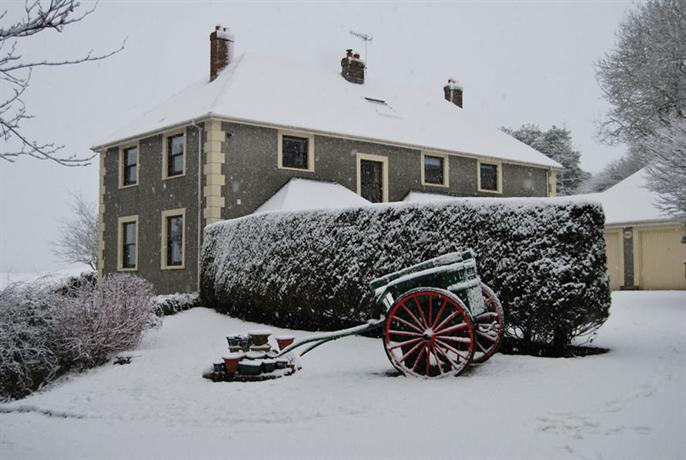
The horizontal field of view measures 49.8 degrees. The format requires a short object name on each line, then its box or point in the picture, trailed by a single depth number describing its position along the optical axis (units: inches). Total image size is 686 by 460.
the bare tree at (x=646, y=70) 934.4
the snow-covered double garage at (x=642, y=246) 1015.0
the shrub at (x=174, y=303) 592.6
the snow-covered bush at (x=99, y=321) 423.2
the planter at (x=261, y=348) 368.2
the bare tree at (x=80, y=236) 1852.9
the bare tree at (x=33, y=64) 247.8
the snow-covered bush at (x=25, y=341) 390.6
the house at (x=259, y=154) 811.4
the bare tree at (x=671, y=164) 676.1
